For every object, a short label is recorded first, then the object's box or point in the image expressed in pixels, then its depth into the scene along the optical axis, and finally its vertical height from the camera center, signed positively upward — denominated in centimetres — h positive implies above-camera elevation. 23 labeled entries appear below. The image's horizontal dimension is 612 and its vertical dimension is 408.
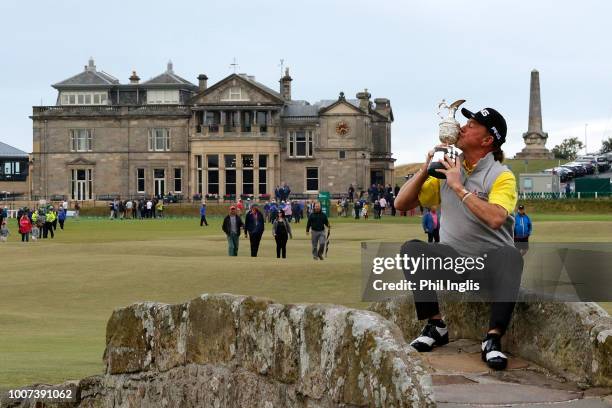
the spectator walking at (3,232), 5384 -176
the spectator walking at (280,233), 3878 -133
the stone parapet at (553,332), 750 -95
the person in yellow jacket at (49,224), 5780 -149
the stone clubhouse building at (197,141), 10856 +450
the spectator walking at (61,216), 6806 -134
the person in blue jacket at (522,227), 2988 -91
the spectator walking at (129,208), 9469 -129
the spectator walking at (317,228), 3716 -113
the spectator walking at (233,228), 4019 -120
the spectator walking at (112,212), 9205 -150
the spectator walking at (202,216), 7181 -144
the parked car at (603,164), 11848 +244
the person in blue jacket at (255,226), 3938 -112
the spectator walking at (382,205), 8351 -99
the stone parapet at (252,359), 614 -99
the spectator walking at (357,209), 8330 -126
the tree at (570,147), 18312 +645
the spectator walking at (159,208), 9539 -127
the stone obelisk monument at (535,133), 11872 +583
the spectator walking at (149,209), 9407 -133
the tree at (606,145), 16692 +604
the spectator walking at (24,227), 5372 -151
